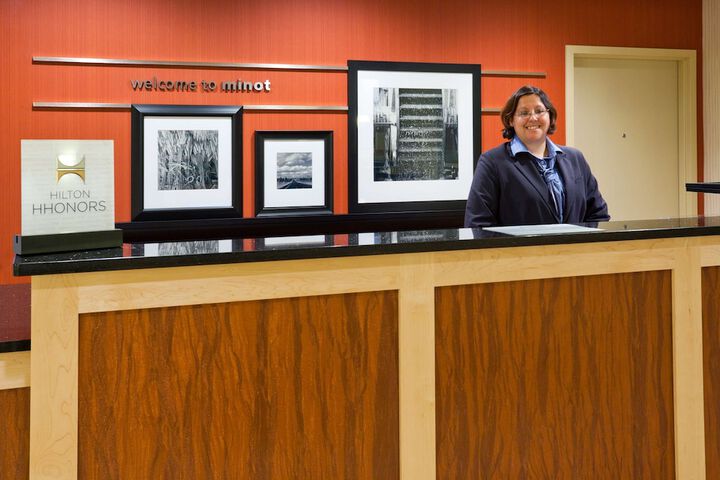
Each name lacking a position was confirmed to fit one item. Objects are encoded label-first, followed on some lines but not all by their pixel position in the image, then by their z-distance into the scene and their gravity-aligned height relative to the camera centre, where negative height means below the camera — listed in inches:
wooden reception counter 48.6 -10.6
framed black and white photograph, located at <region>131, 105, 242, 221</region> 117.6 +13.6
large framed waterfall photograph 129.8 +20.5
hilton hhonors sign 49.5 +3.9
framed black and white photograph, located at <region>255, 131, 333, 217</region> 123.5 +12.1
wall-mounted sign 118.6 +28.3
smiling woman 89.5 +7.9
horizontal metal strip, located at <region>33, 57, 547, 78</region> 114.5 +32.1
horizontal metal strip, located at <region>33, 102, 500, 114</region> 114.4 +24.1
